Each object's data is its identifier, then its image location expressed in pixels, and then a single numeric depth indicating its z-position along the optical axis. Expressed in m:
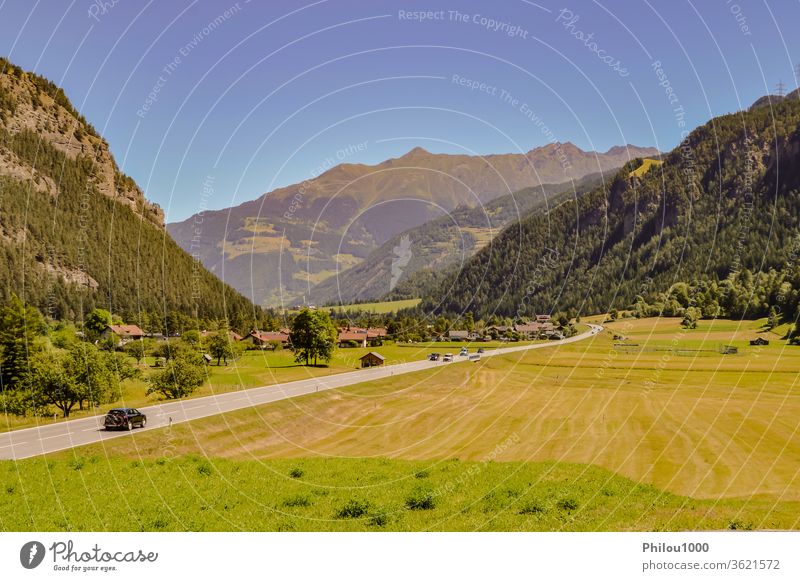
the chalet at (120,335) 182.75
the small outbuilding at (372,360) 131.62
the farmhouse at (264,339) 187.34
